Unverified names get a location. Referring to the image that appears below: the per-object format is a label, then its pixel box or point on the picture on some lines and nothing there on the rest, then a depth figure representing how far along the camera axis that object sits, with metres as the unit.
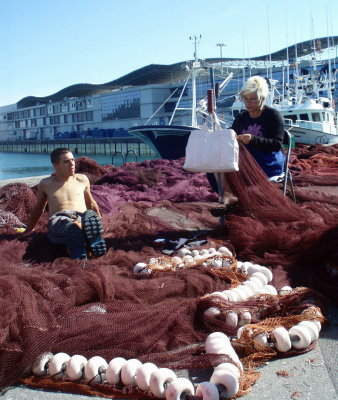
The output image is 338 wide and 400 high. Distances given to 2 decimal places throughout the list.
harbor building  54.78
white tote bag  4.13
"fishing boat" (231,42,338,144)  24.95
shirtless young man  3.71
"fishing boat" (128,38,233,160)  20.92
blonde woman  4.68
